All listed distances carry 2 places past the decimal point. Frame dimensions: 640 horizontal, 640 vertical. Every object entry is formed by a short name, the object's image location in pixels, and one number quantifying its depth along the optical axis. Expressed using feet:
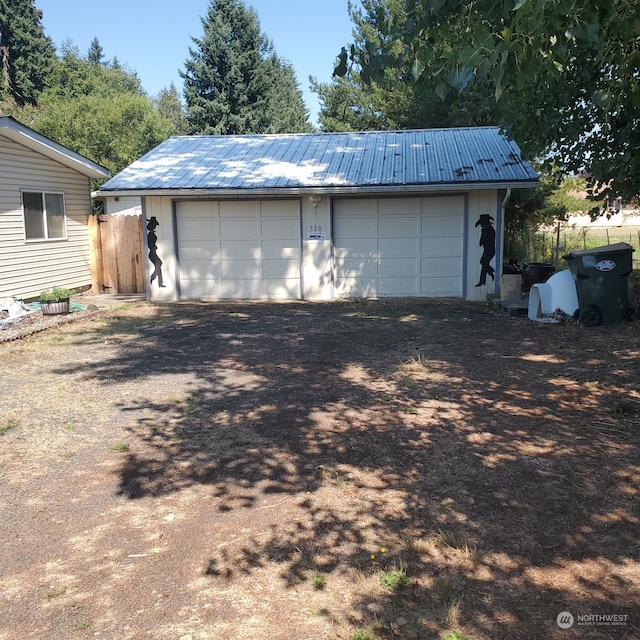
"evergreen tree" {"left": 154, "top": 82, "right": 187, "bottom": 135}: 196.81
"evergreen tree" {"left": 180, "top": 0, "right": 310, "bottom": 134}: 98.17
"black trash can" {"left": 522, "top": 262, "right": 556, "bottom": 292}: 38.34
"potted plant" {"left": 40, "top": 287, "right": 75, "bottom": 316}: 35.12
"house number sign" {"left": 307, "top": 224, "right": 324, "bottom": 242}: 41.93
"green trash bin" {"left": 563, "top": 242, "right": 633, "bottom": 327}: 28.91
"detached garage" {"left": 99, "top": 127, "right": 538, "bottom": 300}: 40.16
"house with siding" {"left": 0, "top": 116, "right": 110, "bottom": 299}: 38.19
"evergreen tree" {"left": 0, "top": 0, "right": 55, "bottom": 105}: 118.21
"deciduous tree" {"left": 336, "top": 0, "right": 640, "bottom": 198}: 9.68
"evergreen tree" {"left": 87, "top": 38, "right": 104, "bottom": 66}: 177.92
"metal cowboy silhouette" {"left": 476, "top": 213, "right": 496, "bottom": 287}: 40.01
